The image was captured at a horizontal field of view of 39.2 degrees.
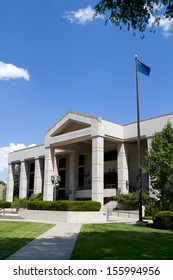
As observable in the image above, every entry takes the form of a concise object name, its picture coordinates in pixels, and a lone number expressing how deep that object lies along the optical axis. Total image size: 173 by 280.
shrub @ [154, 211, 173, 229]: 16.28
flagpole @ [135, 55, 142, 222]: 18.84
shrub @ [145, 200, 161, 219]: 22.24
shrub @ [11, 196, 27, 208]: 36.32
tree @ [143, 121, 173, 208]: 16.19
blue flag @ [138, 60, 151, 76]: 22.26
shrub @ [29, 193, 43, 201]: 35.21
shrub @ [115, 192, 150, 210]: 25.81
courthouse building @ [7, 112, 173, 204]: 26.50
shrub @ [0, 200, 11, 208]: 34.24
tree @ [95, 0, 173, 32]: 8.50
